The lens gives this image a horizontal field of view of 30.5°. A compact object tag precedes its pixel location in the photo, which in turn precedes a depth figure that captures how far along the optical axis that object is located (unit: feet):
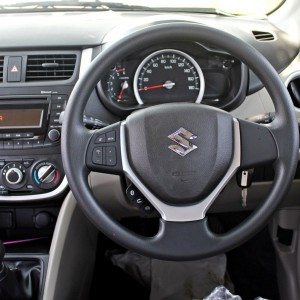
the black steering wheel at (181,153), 3.61
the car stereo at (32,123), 4.44
